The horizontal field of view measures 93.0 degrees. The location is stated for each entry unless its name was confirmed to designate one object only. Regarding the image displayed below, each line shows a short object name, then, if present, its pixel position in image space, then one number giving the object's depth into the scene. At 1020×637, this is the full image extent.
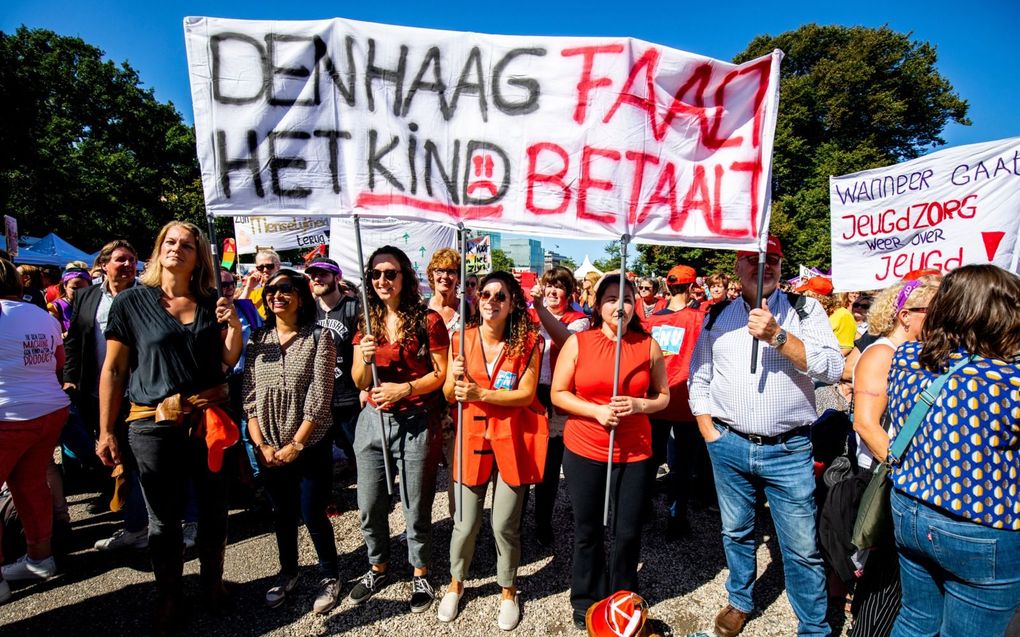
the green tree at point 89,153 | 20.47
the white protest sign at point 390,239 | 7.44
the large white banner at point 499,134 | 2.54
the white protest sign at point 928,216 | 3.56
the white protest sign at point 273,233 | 8.19
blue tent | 14.16
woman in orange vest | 2.81
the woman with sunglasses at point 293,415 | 2.87
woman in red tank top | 2.75
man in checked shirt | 2.59
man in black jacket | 3.65
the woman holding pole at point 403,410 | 2.92
